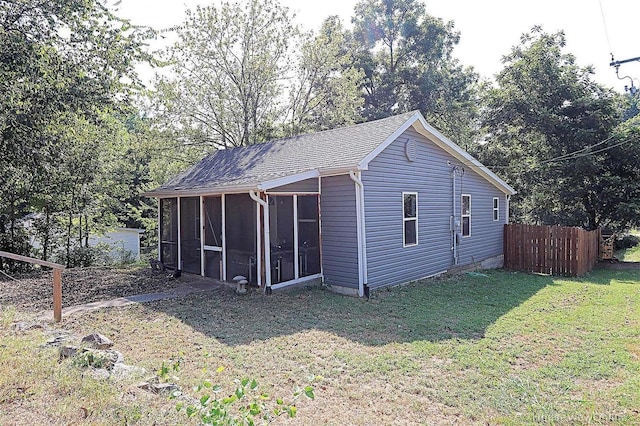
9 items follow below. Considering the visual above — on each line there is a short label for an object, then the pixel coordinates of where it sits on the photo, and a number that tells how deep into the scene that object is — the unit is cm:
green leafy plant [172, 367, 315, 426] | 213
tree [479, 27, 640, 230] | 1466
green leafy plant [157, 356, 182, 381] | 414
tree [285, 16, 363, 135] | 1766
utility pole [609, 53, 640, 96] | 893
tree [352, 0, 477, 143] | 2320
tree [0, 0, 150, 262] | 702
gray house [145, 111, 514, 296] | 798
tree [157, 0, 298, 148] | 1623
